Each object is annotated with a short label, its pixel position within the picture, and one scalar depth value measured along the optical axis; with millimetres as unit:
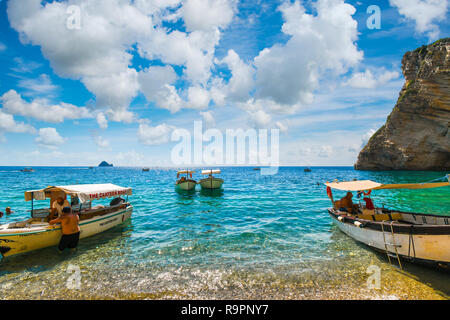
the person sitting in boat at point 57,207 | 12062
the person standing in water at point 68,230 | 10477
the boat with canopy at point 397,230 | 7773
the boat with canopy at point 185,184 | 34594
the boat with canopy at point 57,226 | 9898
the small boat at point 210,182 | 35406
